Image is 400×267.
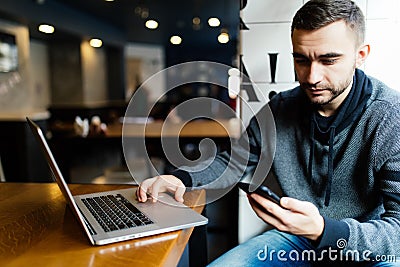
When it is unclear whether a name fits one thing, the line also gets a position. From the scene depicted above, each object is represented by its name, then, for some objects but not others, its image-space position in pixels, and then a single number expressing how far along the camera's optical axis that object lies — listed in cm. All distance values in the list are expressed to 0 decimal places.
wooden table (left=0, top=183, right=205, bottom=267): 78
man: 100
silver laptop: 85
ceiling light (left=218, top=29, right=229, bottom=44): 249
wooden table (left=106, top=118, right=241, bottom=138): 315
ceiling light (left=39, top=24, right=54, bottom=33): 251
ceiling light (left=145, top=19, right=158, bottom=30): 281
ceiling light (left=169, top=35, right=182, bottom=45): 349
